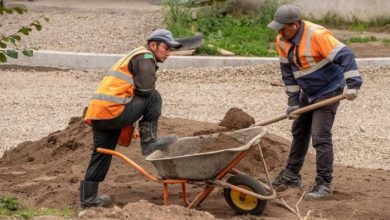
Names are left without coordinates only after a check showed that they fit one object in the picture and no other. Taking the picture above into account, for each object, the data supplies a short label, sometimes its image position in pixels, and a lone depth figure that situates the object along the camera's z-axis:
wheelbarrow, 10.77
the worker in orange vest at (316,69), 11.70
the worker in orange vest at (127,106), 11.04
